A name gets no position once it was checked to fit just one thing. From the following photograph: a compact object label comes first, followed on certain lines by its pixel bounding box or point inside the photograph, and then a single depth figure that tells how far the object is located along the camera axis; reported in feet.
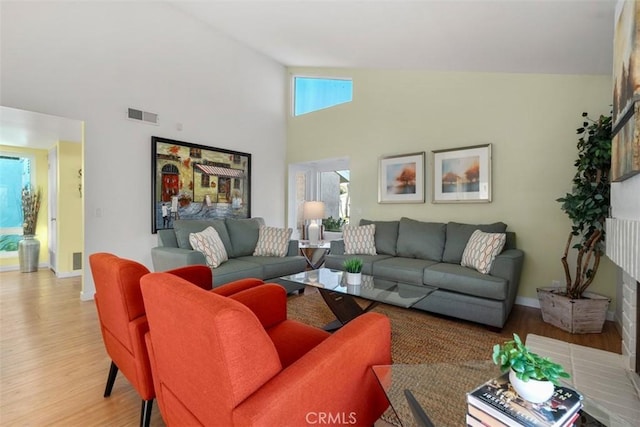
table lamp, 17.33
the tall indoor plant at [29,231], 16.08
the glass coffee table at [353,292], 7.51
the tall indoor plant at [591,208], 8.53
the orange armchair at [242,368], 2.64
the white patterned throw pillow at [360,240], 13.37
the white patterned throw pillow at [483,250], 9.68
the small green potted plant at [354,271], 8.69
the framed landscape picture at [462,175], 12.16
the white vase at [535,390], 2.73
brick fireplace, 5.04
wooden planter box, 8.64
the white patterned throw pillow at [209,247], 10.83
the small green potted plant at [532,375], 2.74
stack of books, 2.64
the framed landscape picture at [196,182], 13.53
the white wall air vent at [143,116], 12.66
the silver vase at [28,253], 16.03
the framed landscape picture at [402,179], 14.02
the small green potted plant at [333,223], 20.61
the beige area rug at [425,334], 7.38
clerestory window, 17.28
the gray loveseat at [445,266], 9.06
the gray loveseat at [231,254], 10.48
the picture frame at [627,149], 4.64
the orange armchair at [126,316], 4.53
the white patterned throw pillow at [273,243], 13.24
